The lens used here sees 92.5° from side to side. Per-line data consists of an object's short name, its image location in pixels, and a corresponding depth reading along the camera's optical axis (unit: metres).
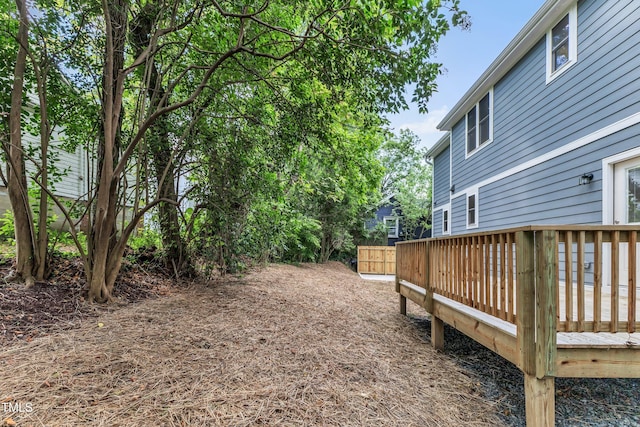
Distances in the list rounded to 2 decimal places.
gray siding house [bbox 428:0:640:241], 3.94
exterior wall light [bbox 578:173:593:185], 4.38
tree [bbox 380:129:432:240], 20.05
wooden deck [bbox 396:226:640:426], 1.80
